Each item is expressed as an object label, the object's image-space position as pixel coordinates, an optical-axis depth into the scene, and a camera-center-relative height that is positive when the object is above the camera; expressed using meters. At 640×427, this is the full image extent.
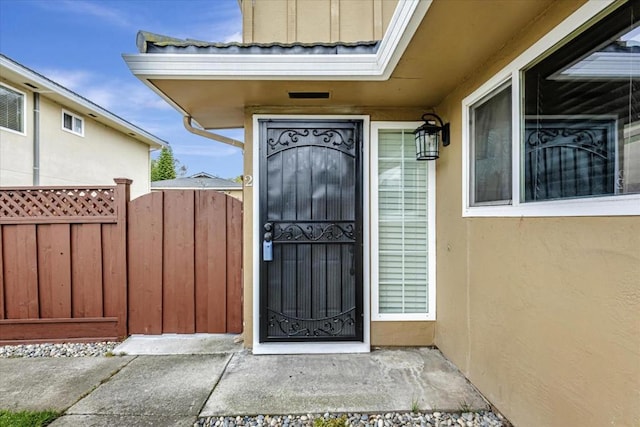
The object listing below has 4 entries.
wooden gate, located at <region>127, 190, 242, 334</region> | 4.02 -0.62
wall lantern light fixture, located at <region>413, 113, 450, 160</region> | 3.41 +0.80
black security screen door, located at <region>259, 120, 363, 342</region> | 3.61 -0.24
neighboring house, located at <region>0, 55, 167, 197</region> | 7.24 +2.23
